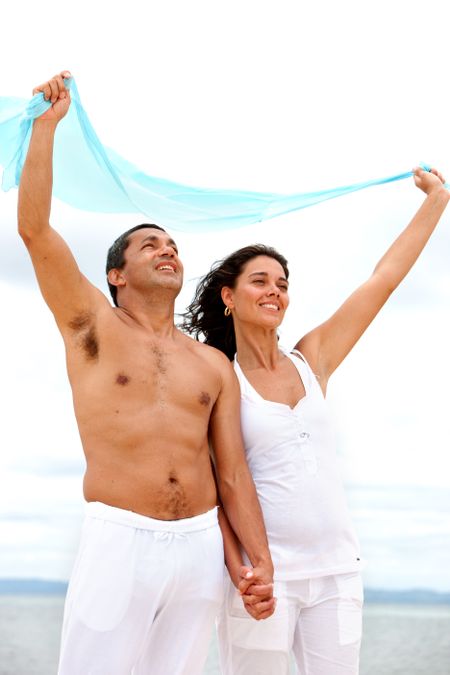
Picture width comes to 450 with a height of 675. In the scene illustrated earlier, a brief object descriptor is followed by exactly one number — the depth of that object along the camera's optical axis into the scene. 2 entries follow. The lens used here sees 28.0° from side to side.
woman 4.17
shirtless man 3.77
